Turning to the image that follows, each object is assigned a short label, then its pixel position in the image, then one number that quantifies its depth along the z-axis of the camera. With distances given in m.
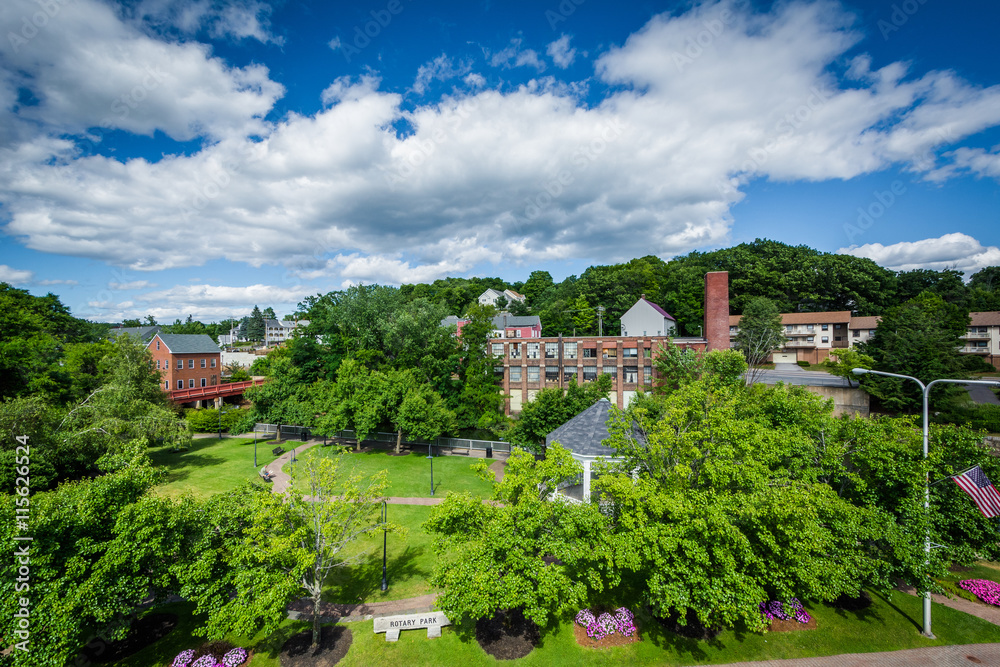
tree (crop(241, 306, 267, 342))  175.25
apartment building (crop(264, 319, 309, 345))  159.00
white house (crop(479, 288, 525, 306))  112.32
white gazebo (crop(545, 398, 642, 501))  22.03
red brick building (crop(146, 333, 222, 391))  52.62
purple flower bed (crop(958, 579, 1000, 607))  17.06
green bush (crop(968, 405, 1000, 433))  31.66
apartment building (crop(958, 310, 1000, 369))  57.19
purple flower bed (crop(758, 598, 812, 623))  15.60
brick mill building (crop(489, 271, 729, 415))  46.03
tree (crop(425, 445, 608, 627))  12.59
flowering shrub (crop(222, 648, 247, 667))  13.48
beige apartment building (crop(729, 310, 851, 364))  66.31
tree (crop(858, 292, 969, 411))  34.49
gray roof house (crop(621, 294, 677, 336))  59.03
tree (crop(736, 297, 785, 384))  60.06
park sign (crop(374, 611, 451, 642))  14.89
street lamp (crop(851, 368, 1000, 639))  14.22
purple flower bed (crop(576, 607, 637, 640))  15.06
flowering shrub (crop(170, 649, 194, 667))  13.20
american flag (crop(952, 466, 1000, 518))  13.69
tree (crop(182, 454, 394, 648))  12.26
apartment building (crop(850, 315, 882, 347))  65.06
